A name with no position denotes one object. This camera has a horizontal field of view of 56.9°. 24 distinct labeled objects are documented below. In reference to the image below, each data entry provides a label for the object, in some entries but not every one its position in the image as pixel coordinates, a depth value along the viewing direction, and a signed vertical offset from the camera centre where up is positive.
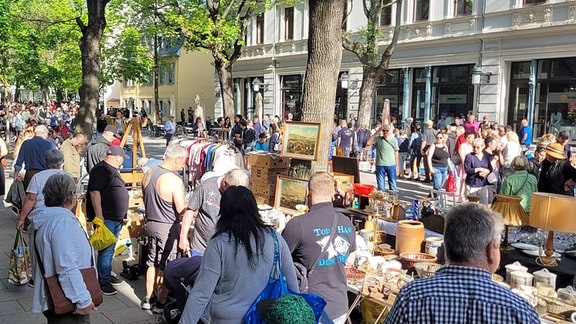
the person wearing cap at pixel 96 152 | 8.66 -0.84
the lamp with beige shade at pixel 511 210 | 5.26 -1.01
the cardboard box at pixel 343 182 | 7.80 -1.15
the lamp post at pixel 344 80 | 26.25 +1.27
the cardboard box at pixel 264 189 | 7.95 -1.29
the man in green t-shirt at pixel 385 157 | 10.94 -1.05
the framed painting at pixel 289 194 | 7.09 -1.21
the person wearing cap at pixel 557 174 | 7.24 -0.89
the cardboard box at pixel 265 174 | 8.04 -1.07
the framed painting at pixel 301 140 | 7.47 -0.51
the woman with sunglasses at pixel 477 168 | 8.89 -1.01
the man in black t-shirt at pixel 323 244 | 3.72 -0.98
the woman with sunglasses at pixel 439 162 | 11.74 -1.21
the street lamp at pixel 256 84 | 29.56 +1.10
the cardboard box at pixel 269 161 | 8.15 -0.89
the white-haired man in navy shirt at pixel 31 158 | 7.92 -0.88
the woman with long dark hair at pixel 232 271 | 3.05 -0.97
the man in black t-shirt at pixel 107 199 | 5.96 -1.11
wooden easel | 10.22 -0.84
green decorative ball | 2.21 -0.87
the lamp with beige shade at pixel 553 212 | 4.69 -0.92
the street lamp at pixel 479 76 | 19.31 +1.18
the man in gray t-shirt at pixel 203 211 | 4.81 -0.99
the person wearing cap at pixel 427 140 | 15.37 -0.96
